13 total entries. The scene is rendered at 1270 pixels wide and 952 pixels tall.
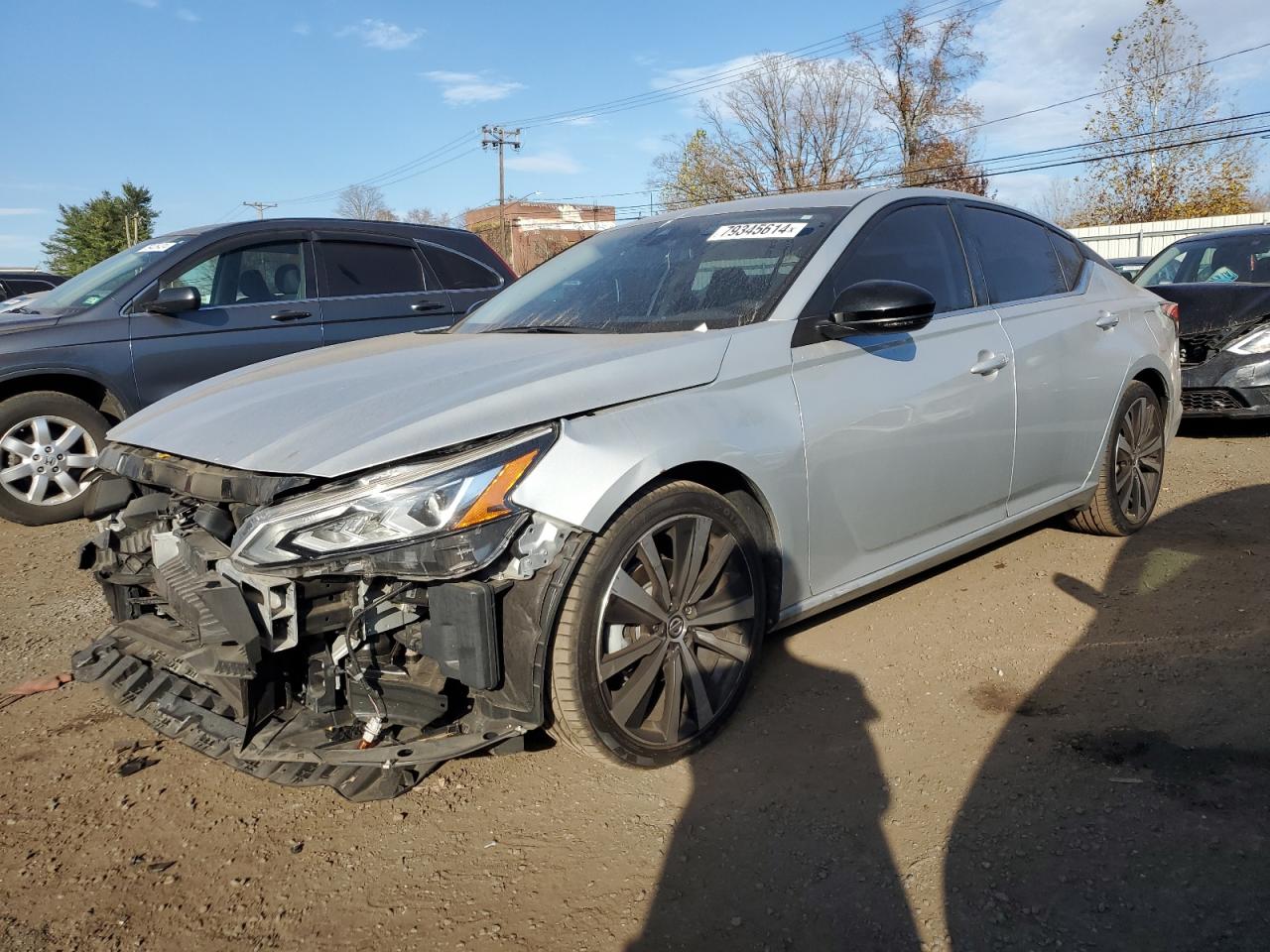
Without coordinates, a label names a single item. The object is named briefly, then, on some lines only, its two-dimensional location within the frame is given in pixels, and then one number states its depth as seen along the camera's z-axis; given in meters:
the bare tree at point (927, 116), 38.41
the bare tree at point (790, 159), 38.47
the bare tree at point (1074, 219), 38.75
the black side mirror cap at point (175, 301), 5.83
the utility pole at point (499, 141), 50.56
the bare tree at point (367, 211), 63.03
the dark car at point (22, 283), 14.14
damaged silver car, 2.31
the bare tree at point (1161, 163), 34.41
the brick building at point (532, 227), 53.75
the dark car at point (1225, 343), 7.04
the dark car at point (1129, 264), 10.30
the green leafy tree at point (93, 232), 57.19
